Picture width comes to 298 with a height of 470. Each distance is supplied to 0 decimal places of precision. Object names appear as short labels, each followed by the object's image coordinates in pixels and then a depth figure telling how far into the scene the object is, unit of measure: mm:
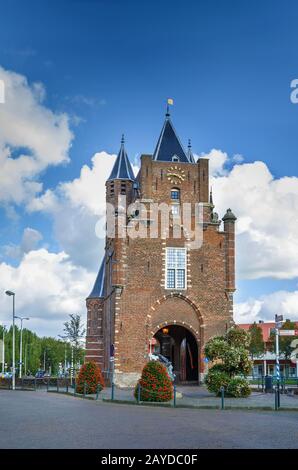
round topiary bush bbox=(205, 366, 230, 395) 29859
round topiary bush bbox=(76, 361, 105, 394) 32344
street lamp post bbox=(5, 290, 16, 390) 48500
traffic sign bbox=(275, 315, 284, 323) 30128
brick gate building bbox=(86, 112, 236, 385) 42875
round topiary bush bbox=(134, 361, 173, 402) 26438
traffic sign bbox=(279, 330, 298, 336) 28933
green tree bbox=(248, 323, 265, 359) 75250
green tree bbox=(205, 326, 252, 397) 29875
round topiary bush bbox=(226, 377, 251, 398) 29750
